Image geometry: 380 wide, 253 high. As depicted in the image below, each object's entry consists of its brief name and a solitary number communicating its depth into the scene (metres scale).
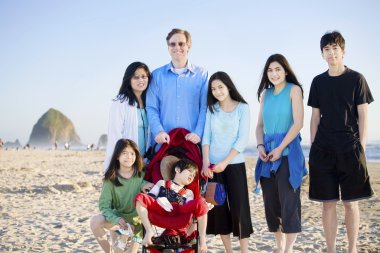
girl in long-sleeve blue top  3.65
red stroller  3.11
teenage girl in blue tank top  3.55
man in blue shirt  3.82
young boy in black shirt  3.51
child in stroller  3.11
